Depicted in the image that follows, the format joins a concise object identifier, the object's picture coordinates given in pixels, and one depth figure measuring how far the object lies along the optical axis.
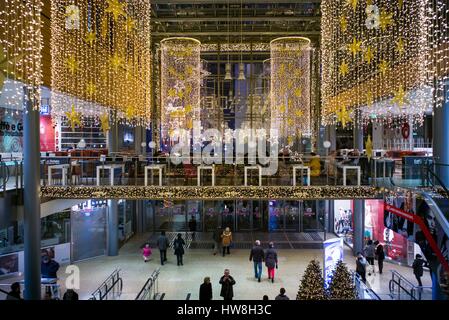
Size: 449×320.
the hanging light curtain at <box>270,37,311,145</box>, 13.72
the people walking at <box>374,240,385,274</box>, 11.82
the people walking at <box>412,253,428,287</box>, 9.98
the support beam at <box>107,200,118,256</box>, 14.73
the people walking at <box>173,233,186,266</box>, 12.80
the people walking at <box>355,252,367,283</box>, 10.12
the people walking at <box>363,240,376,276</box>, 11.82
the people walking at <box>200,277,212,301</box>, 7.75
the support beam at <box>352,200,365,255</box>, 14.51
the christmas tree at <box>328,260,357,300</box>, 7.08
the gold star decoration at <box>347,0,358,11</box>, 8.32
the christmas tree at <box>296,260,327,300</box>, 6.89
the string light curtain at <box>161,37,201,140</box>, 13.71
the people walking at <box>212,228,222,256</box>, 14.51
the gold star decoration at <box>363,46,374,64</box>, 9.07
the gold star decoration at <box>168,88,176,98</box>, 13.95
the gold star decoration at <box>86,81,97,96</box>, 10.33
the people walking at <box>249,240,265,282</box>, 11.25
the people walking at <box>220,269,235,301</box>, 8.49
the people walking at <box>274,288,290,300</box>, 7.33
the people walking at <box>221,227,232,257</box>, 14.07
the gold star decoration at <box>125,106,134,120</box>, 12.05
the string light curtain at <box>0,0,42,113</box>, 7.77
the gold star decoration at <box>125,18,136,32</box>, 10.22
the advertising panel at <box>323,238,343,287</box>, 9.19
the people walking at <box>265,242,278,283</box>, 11.09
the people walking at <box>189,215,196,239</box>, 17.30
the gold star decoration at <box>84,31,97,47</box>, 9.53
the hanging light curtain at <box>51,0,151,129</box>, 9.59
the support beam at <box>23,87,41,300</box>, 9.32
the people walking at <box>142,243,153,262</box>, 13.70
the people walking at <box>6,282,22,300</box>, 7.06
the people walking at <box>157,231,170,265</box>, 12.98
